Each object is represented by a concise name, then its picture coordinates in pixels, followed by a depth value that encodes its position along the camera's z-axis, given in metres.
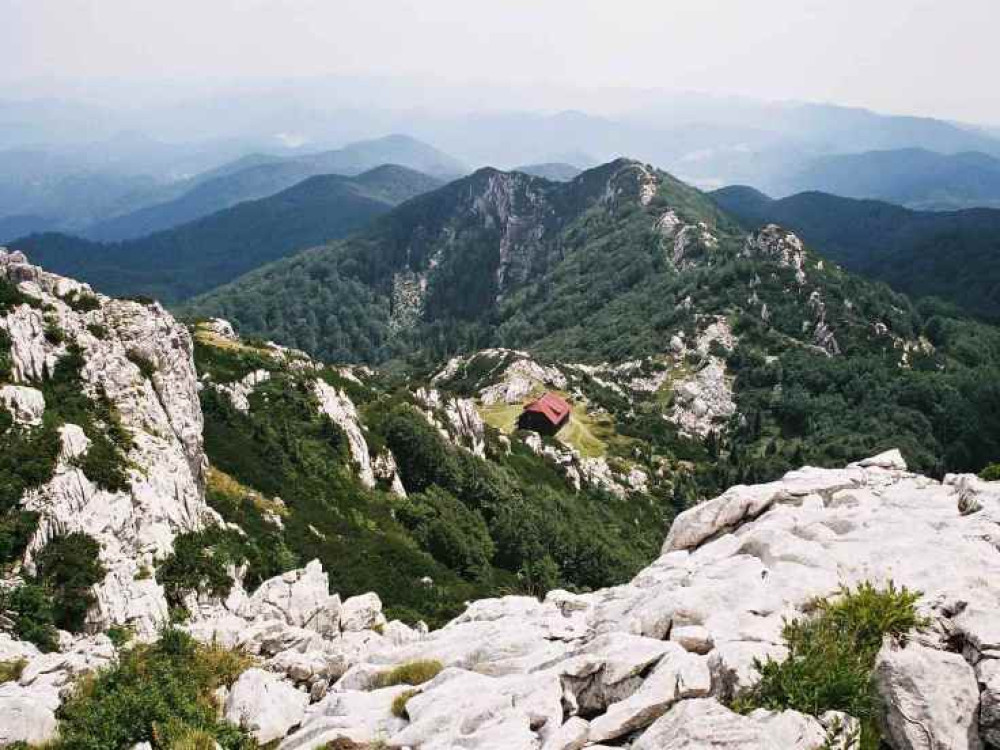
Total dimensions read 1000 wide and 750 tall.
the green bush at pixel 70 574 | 30.61
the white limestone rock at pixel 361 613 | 35.06
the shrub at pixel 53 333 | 49.12
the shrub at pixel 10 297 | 47.25
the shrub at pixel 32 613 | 27.58
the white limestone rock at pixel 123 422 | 34.12
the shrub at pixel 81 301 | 57.69
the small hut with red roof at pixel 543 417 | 157.88
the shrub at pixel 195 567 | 36.62
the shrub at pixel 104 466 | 37.69
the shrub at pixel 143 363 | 55.53
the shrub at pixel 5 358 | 42.41
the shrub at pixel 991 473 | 27.39
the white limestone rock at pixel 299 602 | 34.47
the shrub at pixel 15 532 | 31.06
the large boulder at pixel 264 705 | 18.19
